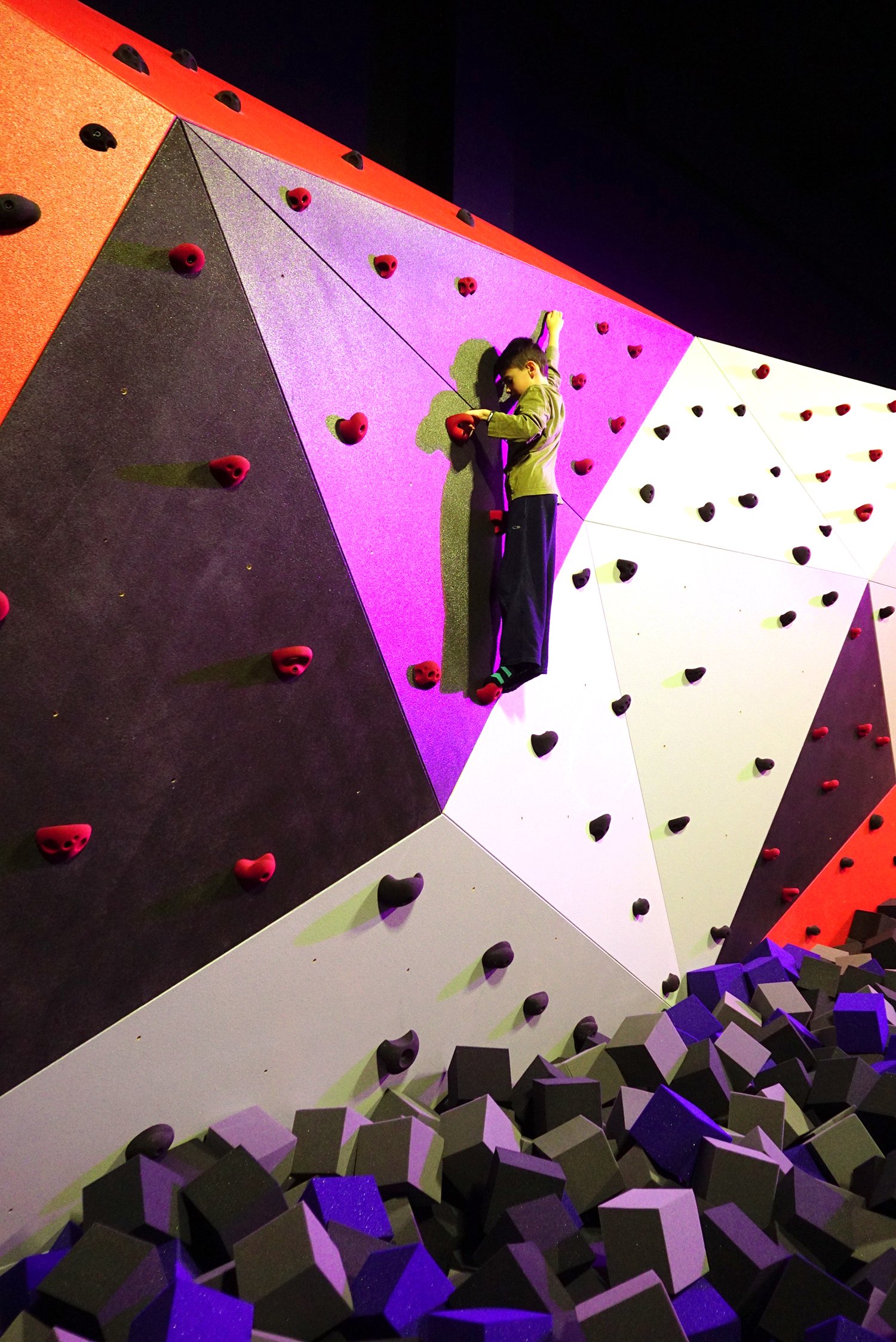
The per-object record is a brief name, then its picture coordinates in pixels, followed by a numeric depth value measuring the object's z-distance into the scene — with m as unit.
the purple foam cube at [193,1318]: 1.35
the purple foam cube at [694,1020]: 2.81
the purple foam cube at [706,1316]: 1.57
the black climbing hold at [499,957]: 2.55
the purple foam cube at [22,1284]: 1.59
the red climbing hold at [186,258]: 2.00
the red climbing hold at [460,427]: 2.61
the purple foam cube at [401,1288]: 1.53
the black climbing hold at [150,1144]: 1.89
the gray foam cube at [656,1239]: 1.66
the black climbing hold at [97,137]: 1.89
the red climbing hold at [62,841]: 1.76
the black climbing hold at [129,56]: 2.04
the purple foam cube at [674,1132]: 2.06
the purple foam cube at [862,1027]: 2.64
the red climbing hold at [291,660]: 2.13
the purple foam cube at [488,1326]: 1.40
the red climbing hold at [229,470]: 2.04
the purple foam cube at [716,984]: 3.07
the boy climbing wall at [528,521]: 2.57
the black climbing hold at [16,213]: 1.76
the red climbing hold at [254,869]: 2.05
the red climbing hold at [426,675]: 2.44
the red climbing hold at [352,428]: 2.33
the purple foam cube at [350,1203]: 1.79
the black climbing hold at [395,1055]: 2.31
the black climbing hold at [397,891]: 2.31
